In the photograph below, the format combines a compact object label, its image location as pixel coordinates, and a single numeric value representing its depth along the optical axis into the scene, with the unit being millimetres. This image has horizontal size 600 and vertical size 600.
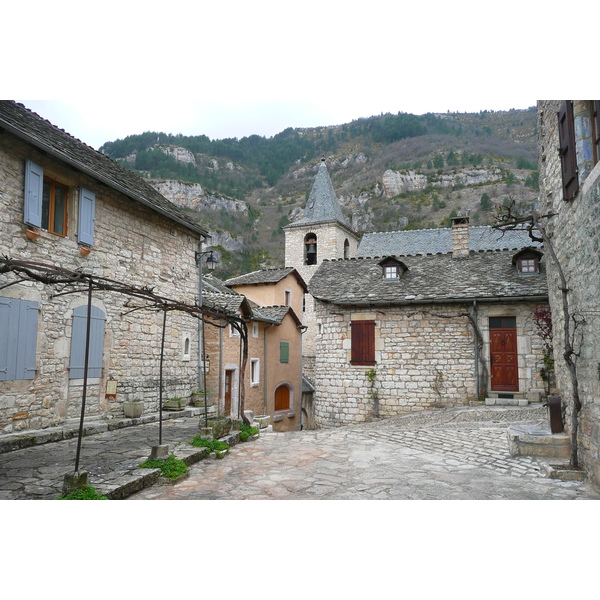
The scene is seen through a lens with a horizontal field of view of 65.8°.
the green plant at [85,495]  4086
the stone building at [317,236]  30641
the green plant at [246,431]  8016
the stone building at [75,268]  7328
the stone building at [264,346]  13969
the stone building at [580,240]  4621
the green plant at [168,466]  5285
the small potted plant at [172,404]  11070
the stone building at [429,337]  12188
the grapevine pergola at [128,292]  4593
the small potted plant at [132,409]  9633
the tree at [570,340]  5219
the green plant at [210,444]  6812
